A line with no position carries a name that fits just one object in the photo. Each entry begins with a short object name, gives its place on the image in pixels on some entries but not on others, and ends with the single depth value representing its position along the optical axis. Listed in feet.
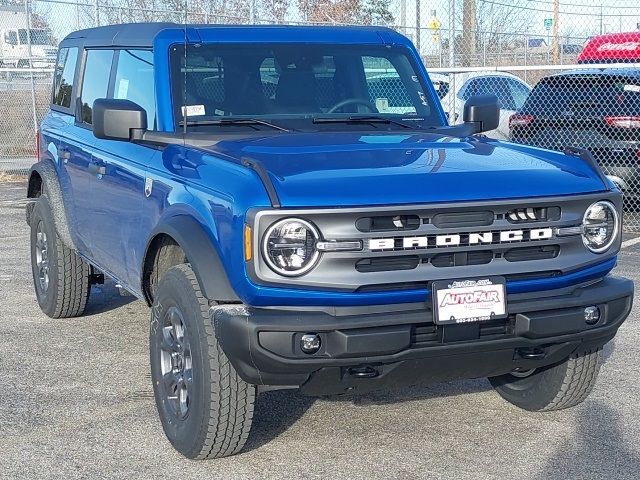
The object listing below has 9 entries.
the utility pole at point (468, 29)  43.21
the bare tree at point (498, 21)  55.31
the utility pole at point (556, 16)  51.53
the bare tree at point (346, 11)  60.03
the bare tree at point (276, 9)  55.62
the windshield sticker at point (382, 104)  18.19
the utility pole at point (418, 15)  50.67
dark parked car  36.01
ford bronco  12.74
